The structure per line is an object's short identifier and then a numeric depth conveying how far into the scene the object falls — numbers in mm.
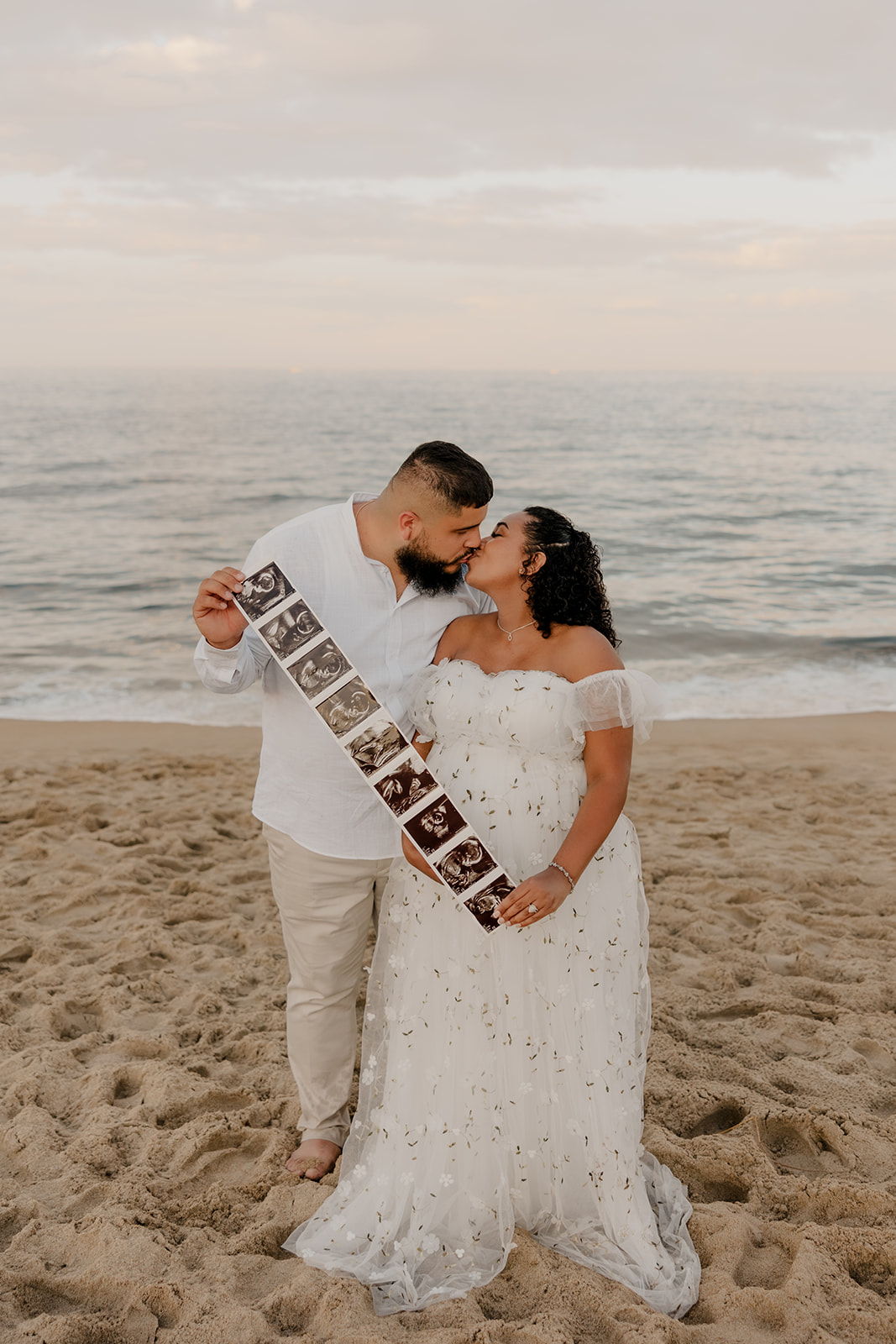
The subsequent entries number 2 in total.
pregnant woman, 2648
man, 2816
